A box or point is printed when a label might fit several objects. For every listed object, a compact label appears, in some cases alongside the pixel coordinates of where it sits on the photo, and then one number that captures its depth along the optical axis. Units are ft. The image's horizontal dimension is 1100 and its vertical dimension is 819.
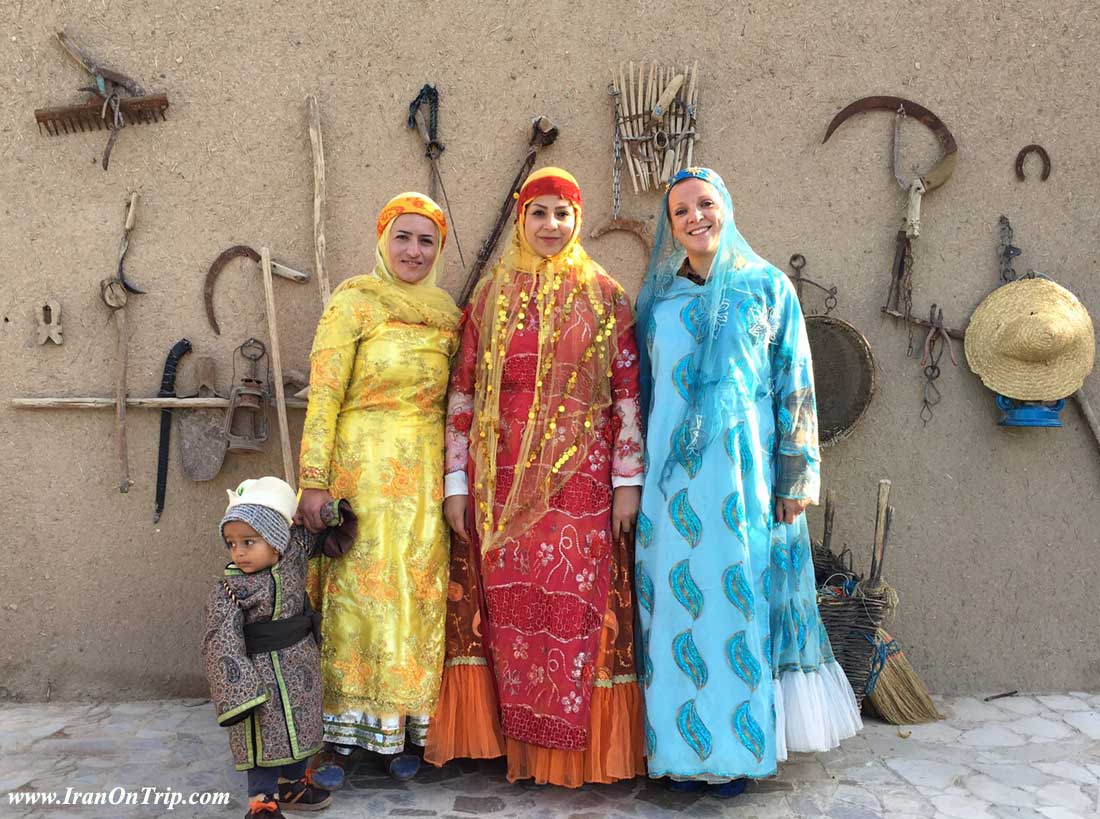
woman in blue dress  8.20
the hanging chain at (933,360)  11.32
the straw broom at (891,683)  10.25
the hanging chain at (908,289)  11.25
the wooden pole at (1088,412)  11.34
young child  7.39
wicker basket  9.95
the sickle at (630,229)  11.17
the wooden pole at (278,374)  10.69
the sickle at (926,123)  11.16
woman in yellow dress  8.55
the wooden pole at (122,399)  10.85
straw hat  10.53
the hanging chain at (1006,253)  11.28
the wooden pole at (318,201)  11.00
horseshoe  11.34
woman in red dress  8.48
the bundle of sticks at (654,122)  11.03
